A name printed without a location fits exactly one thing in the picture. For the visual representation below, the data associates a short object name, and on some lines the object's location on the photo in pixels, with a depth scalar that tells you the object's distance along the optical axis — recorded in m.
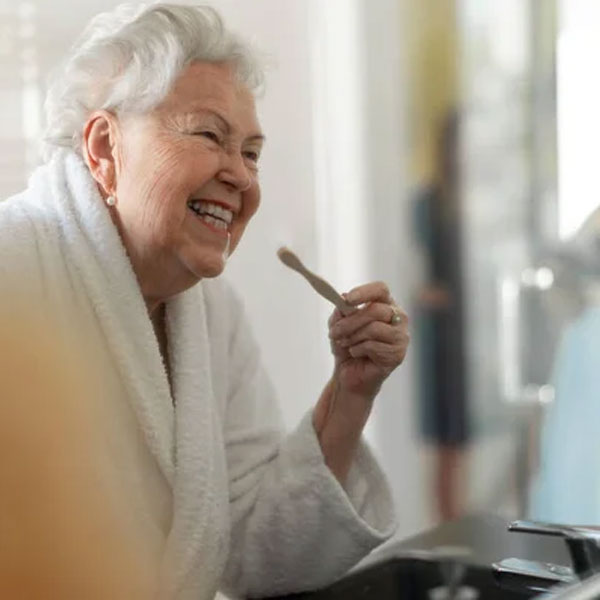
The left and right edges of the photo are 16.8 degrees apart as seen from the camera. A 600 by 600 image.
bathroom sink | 1.81
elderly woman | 1.75
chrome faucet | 1.75
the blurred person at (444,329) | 2.42
